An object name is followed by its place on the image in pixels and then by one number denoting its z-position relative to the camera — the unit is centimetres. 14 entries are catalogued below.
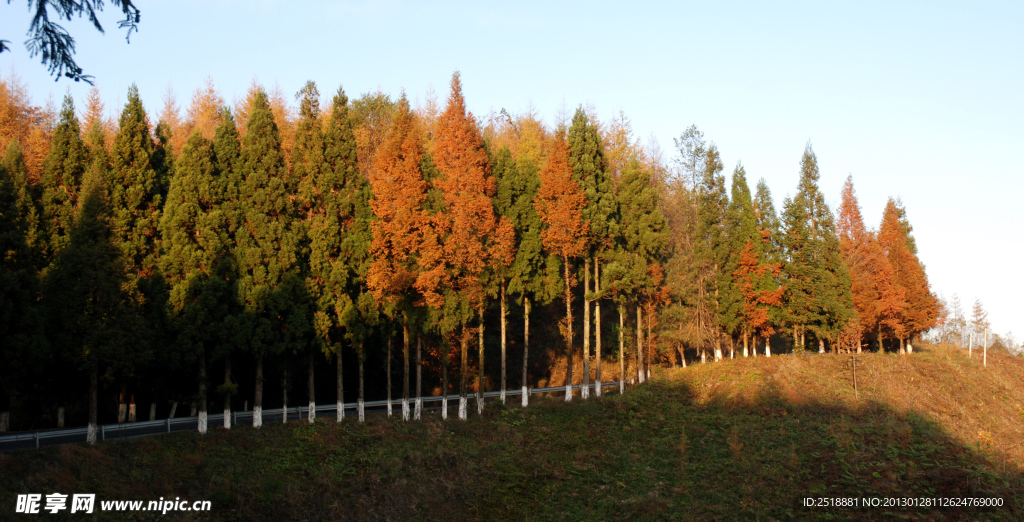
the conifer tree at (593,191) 3544
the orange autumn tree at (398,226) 2922
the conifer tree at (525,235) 3403
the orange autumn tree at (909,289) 6066
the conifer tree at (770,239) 4838
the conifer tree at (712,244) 4634
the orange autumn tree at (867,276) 5653
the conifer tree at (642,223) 3781
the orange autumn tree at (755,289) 4719
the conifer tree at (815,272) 4956
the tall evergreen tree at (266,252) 2628
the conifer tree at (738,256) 4653
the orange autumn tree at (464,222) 3019
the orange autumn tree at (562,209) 3438
